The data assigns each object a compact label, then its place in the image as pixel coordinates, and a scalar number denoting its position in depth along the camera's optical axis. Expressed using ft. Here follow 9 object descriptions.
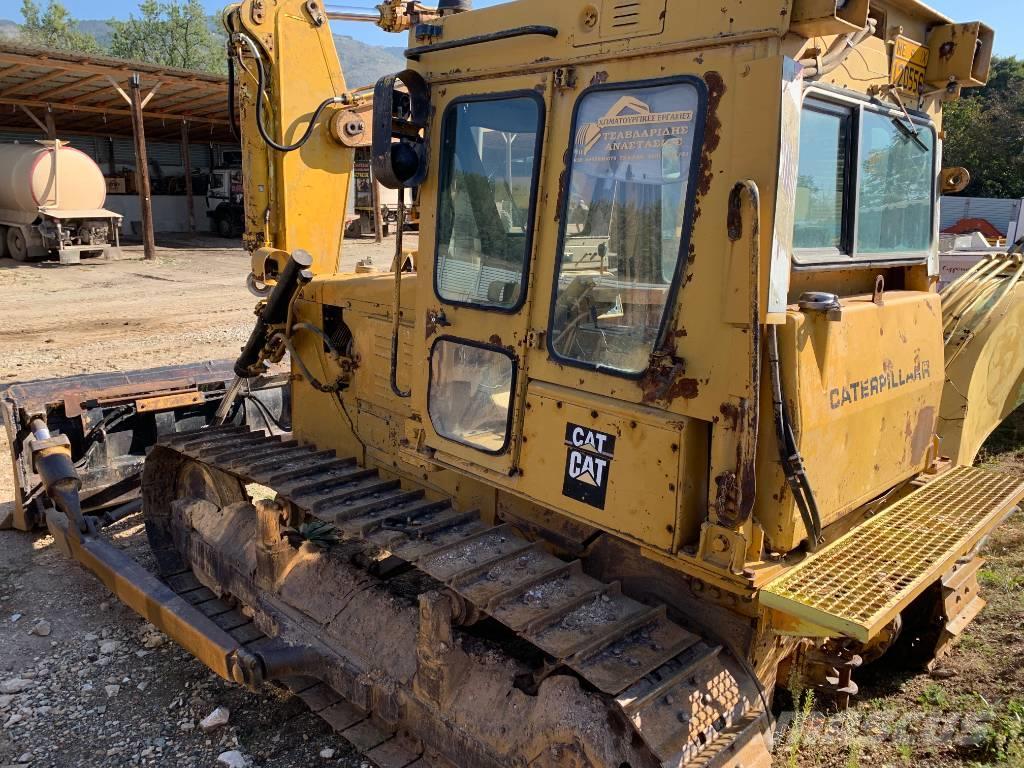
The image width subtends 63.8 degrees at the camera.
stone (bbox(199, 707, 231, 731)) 12.84
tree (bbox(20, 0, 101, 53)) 209.97
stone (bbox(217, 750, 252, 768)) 12.05
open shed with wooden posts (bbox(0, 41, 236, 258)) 62.75
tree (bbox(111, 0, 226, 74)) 204.74
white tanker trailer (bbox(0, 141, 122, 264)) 63.57
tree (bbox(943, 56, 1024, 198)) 84.28
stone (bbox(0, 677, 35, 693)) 13.51
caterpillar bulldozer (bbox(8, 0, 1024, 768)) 8.39
